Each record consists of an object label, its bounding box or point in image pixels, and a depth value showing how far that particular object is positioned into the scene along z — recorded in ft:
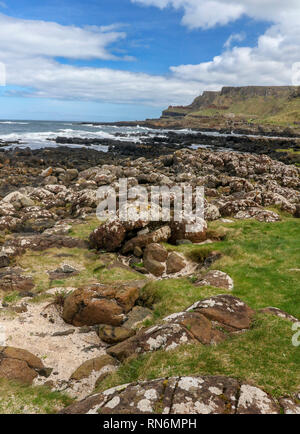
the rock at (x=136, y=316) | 39.58
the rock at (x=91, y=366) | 30.60
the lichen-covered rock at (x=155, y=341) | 28.68
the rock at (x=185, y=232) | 69.46
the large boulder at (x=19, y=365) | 29.14
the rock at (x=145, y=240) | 66.33
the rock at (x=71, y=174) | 162.11
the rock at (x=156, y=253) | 61.72
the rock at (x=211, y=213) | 85.25
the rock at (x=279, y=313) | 35.40
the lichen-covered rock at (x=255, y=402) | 17.56
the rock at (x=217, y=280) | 46.47
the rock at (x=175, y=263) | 58.95
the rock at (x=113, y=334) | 37.14
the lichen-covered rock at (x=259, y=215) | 82.07
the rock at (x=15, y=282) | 50.06
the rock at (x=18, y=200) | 104.78
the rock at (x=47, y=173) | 168.06
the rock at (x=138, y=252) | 65.05
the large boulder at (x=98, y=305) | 41.11
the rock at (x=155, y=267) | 58.90
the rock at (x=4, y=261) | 60.03
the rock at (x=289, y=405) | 17.61
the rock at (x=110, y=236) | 67.87
